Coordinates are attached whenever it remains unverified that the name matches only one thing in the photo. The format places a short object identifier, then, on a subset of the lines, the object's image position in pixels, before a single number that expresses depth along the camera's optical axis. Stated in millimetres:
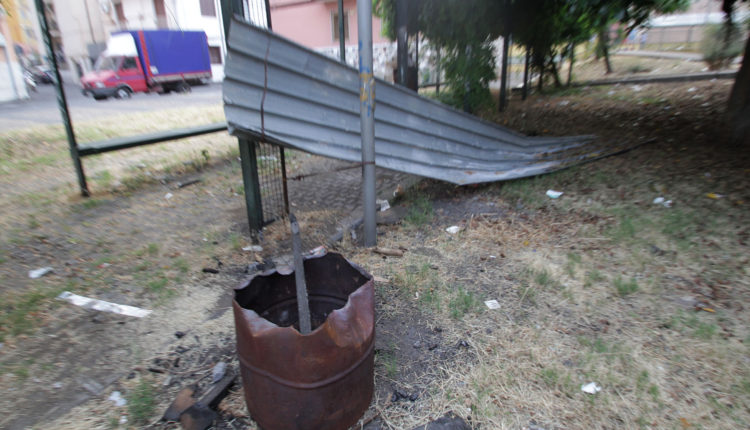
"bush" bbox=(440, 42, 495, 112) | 7184
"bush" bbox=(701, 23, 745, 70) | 6750
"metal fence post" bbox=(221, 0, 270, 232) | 3814
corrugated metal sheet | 3074
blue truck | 9961
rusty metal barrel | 1761
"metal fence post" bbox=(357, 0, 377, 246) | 3260
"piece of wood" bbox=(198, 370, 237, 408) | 2100
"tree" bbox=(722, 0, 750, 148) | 4602
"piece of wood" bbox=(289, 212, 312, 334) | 1952
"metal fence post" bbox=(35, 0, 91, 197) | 4379
